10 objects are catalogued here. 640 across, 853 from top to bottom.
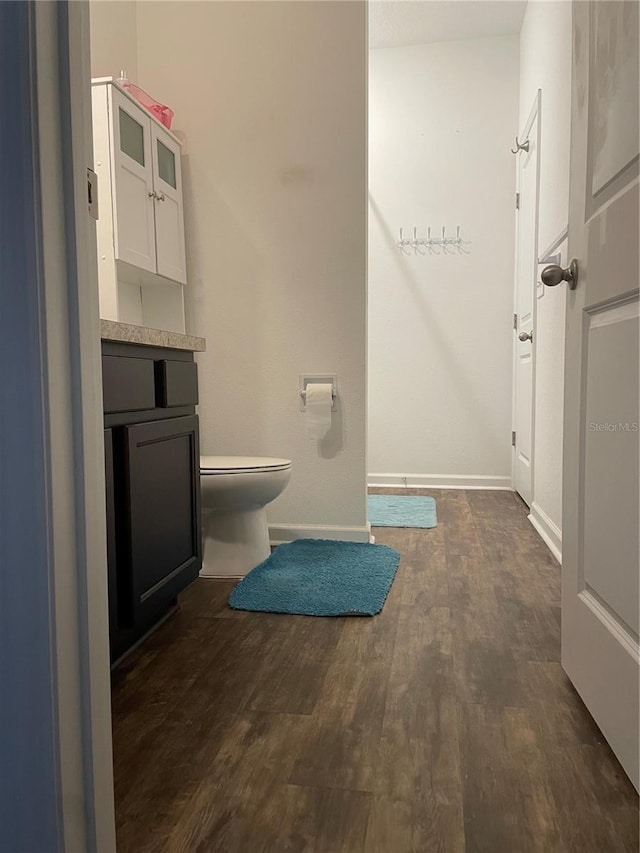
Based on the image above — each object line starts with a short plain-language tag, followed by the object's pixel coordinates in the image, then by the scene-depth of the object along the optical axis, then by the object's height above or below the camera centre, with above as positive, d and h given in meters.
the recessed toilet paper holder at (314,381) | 2.78 +0.06
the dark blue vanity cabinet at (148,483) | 1.50 -0.22
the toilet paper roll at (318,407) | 2.71 -0.05
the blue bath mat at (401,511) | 3.29 -0.63
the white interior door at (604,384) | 1.13 +0.02
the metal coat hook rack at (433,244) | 4.27 +0.98
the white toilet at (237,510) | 2.27 -0.42
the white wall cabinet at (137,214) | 2.19 +0.67
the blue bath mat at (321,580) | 2.05 -0.64
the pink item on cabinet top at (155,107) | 2.63 +1.17
